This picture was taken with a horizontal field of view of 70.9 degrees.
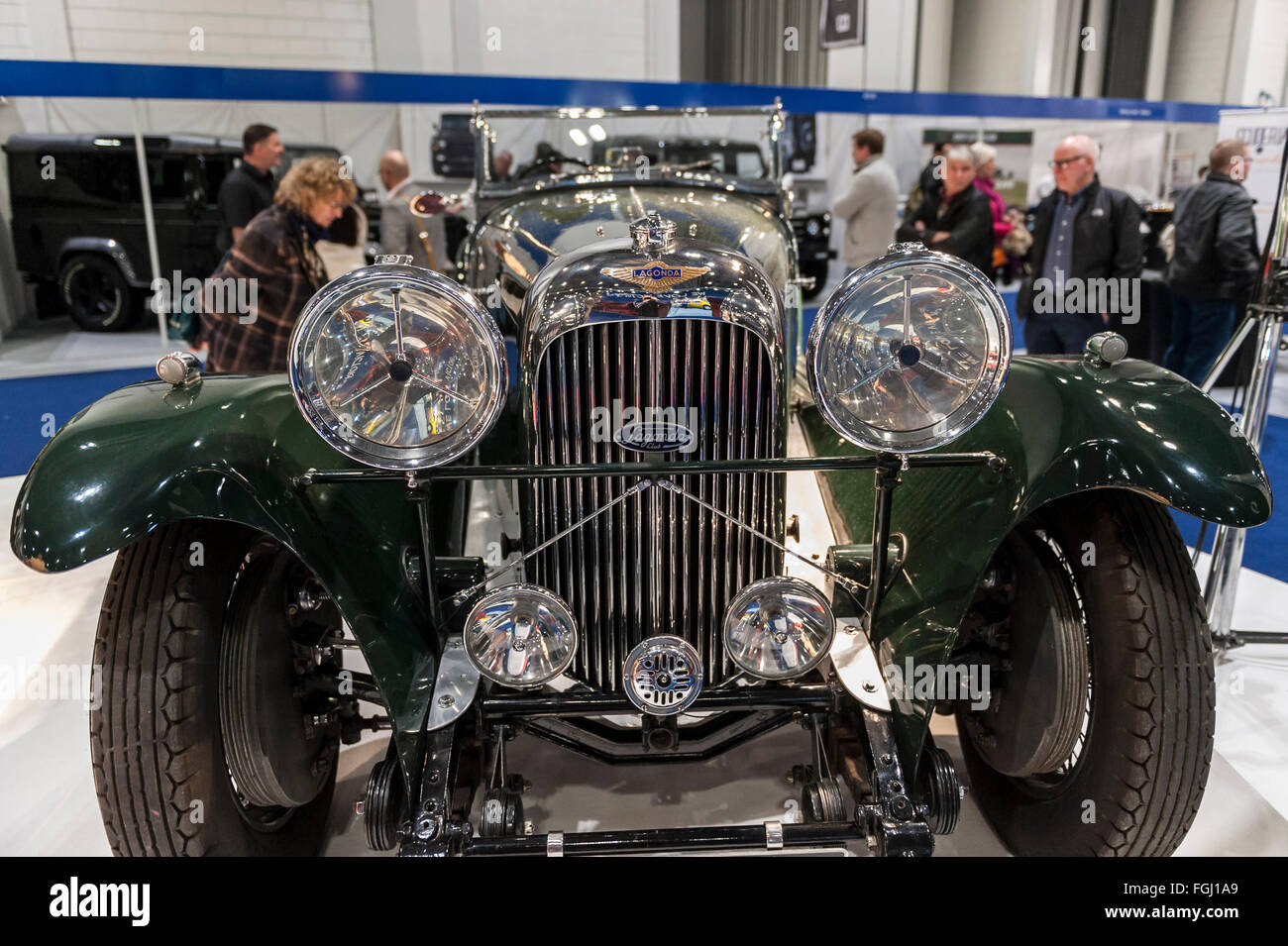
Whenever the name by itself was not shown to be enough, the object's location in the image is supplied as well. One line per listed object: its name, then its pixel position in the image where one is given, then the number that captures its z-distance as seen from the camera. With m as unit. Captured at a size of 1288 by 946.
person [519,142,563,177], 3.71
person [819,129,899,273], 5.72
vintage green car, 1.58
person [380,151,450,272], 5.47
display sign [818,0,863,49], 7.62
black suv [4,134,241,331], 5.79
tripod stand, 2.63
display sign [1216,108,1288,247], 5.34
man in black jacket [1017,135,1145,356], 4.53
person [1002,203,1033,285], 9.12
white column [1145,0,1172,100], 9.76
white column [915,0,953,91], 9.15
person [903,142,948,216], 6.16
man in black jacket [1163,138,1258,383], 5.25
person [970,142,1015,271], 6.12
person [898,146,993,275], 5.01
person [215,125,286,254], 4.64
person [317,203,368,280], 4.24
